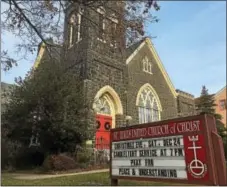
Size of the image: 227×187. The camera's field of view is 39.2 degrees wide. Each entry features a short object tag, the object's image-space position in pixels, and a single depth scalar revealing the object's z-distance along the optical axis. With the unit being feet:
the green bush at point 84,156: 54.80
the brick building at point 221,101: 173.47
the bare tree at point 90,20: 33.43
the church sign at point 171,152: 23.35
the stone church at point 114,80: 38.72
